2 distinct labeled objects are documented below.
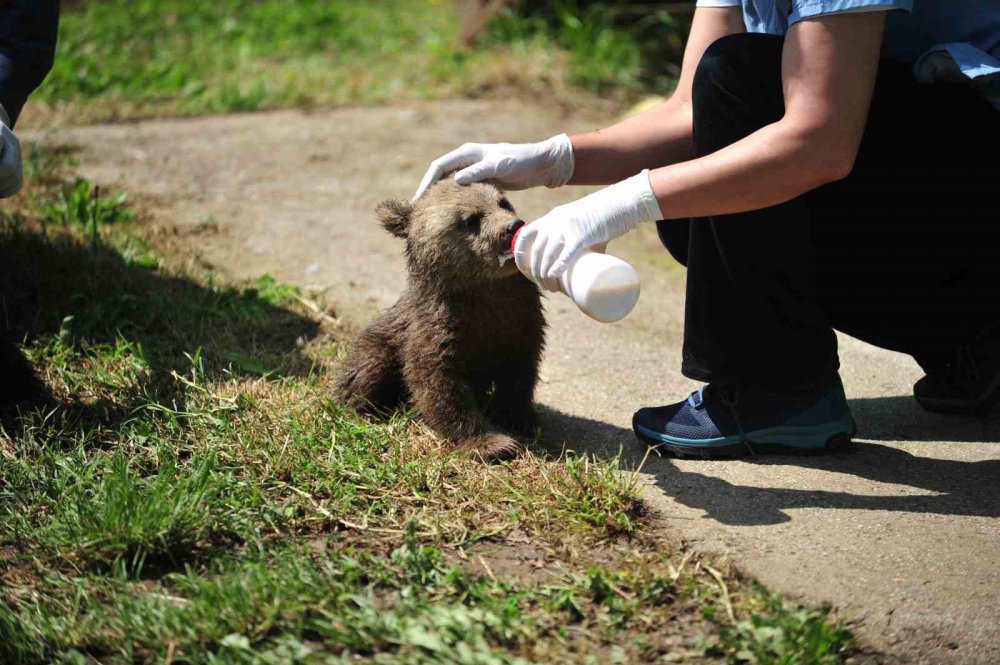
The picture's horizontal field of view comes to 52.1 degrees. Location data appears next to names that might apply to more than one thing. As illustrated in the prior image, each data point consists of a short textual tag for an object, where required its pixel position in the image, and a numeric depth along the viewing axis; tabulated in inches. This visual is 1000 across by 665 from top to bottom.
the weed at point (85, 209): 194.7
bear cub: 121.4
